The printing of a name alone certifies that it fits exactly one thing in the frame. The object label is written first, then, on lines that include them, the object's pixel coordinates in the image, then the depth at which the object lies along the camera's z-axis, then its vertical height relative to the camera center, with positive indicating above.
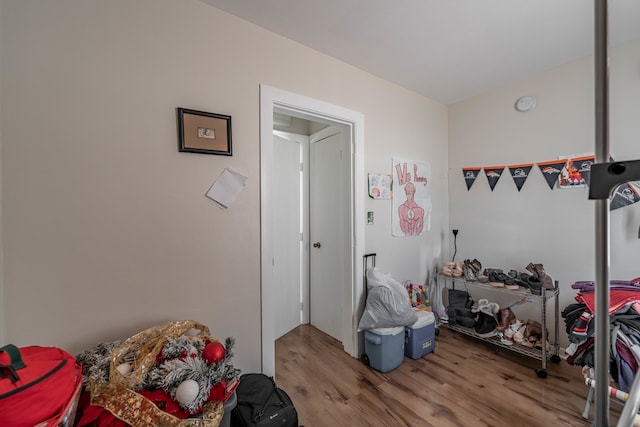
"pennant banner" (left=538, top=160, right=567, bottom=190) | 2.32 +0.38
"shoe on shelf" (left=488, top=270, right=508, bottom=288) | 2.33 -0.59
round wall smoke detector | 2.46 +1.02
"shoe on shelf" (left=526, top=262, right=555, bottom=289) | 2.18 -0.53
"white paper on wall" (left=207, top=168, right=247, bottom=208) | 1.61 +0.16
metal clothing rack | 0.45 +0.03
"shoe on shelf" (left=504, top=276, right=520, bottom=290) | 2.27 -0.62
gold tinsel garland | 0.96 -0.67
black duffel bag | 1.30 -0.99
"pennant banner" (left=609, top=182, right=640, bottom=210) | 1.93 +0.11
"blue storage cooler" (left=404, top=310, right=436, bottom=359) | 2.31 -1.09
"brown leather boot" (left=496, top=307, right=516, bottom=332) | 2.44 -0.99
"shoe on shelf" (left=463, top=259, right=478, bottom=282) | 2.54 -0.59
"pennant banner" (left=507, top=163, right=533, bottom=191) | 2.52 +0.38
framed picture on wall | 1.50 +0.48
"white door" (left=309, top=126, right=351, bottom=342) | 2.47 -0.16
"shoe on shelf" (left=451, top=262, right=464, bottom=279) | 2.64 -0.58
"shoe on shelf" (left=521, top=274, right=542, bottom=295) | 2.14 -0.58
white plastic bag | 2.17 -0.79
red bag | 0.72 -0.51
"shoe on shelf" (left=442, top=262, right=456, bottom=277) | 2.68 -0.58
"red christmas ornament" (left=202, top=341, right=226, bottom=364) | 1.17 -0.62
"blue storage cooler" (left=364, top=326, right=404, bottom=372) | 2.15 -1.11
